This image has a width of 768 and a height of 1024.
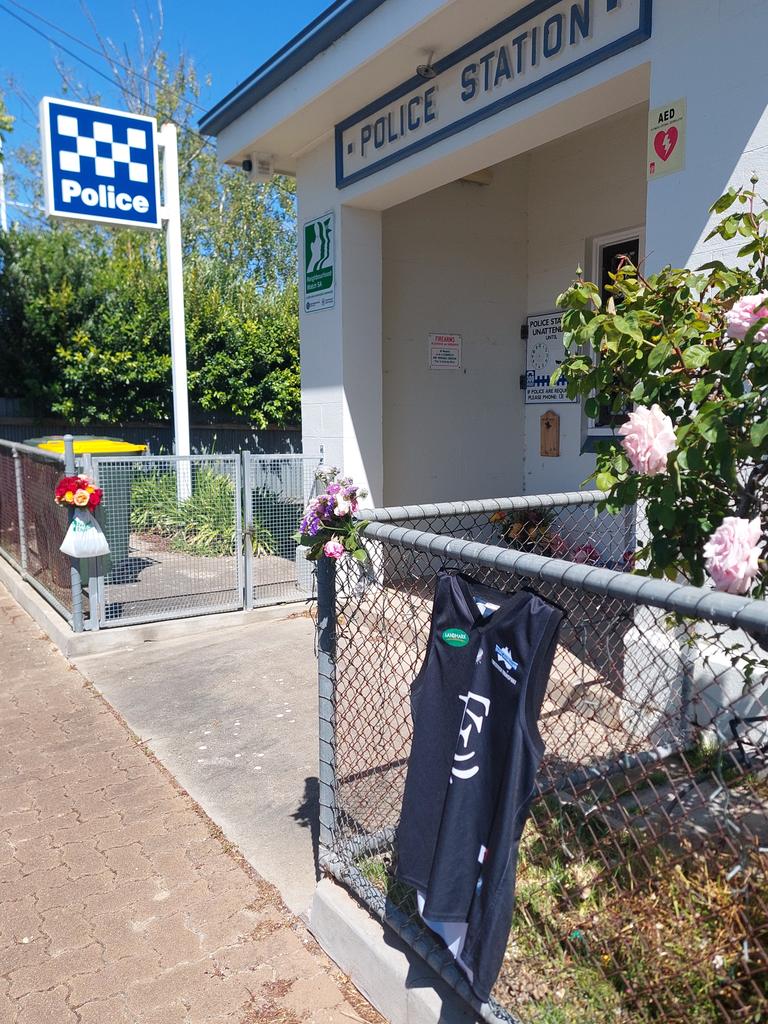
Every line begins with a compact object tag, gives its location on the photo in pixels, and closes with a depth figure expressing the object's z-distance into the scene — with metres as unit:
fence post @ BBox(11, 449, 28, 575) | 7.38
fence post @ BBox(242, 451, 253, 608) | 6.41
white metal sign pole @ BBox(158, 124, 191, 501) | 8.58
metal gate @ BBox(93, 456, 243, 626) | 6.09
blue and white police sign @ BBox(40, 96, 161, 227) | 7.61
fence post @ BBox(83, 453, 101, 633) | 5.83
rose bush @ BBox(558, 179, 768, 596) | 1.96
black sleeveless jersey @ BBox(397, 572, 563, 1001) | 1.88
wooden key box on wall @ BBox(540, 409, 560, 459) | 7.14
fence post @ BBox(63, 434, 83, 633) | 5.79
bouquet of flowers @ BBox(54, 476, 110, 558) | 5.67
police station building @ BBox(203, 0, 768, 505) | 4.31
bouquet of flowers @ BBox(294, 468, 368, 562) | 2.54
